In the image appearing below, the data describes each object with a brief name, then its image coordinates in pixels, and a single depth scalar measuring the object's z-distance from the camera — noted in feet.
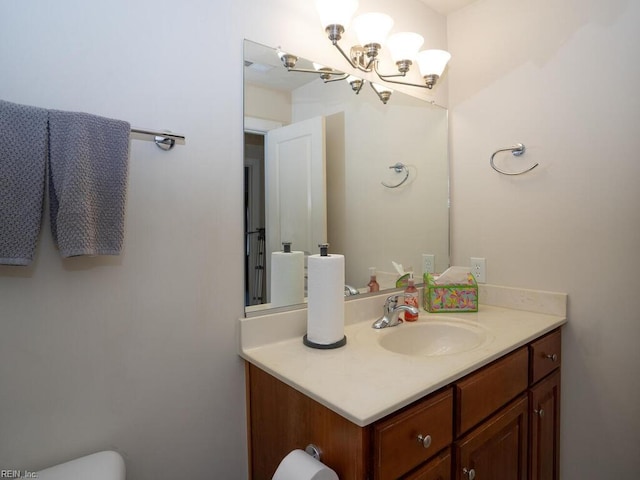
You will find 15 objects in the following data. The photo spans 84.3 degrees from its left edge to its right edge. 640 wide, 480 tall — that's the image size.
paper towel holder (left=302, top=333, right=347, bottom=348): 3.61
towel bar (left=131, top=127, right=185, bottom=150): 3.05
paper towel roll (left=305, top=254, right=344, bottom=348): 3.56
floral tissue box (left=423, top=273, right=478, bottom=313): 5.09
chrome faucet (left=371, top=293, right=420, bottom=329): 4.37
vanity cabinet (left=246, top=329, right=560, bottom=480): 2.58
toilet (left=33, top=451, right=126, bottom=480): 2.60
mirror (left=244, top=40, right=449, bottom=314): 3.89
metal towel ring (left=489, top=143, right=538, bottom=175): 5.11
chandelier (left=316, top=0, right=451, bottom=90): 4.06
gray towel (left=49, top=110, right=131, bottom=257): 2.61
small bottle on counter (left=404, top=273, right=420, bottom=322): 4.72
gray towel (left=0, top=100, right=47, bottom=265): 2.45
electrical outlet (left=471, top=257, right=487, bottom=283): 5.63
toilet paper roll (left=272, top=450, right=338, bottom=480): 2.47
